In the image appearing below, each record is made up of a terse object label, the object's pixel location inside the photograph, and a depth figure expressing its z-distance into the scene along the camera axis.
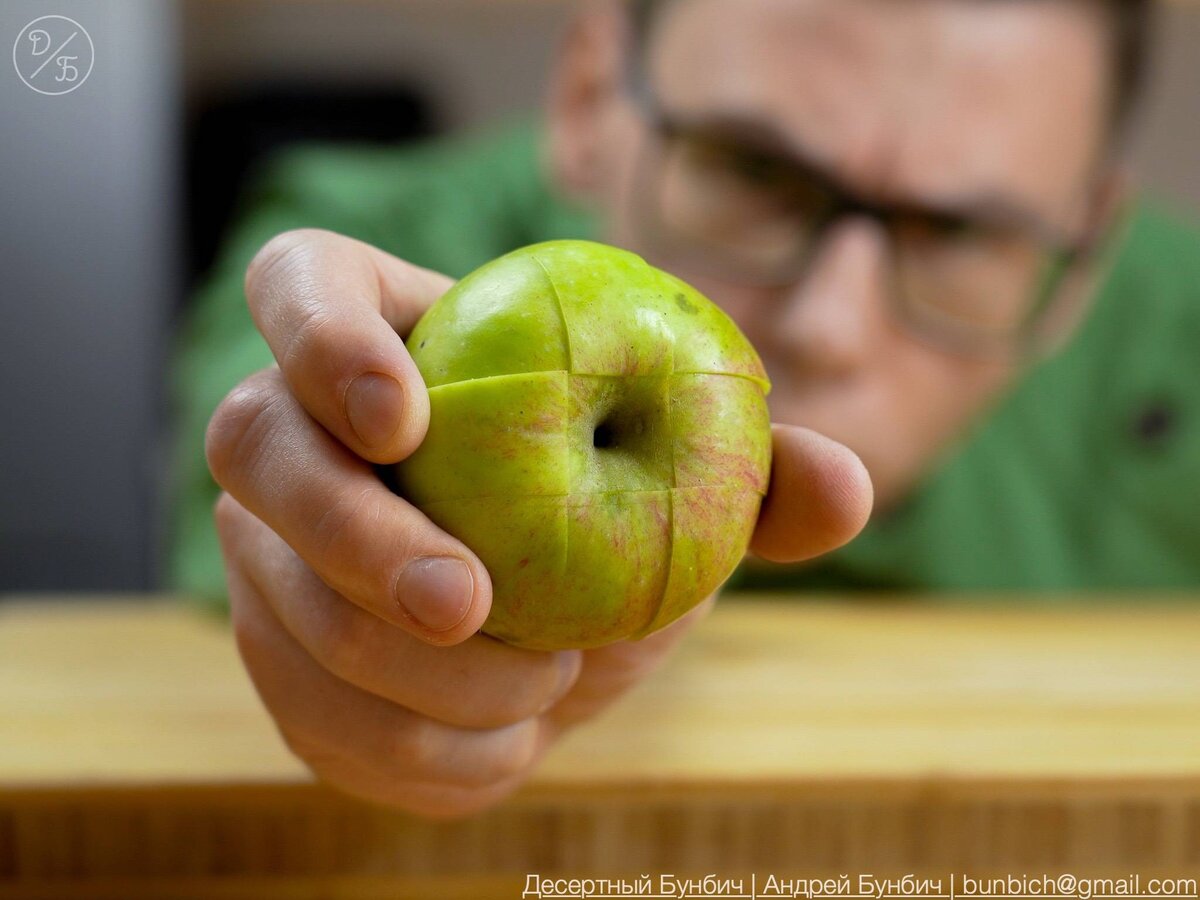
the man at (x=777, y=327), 0.42
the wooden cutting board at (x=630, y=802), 0.58
